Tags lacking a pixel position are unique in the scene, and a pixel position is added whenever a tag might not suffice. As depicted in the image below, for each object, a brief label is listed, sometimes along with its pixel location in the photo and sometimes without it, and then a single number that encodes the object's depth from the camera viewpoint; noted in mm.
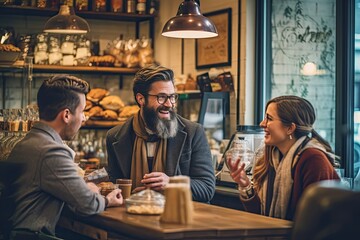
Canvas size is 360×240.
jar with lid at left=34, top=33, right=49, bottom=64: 6789
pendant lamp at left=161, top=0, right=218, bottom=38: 4684
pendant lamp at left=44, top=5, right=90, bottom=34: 5676
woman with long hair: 3684
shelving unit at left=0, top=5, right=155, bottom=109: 6789
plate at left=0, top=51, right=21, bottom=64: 5359
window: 5289
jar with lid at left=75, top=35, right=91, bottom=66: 6938
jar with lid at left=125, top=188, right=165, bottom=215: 3381
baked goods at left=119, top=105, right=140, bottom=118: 6965
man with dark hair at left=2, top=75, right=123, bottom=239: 3426
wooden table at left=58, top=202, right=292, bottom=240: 2980
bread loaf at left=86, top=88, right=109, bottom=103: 6938
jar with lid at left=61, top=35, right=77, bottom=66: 6863
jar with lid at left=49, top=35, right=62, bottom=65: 6820
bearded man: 4387
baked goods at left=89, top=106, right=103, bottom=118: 6887
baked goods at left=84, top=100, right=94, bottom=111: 6930
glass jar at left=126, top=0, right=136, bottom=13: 7199
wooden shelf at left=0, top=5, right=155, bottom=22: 6777
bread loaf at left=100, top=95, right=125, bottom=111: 6926
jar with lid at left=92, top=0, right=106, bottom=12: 7047
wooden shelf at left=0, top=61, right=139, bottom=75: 6797
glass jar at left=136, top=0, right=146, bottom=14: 7203
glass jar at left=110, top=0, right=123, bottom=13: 7125
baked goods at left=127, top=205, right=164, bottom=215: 3375
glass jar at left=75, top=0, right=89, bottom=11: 7008
